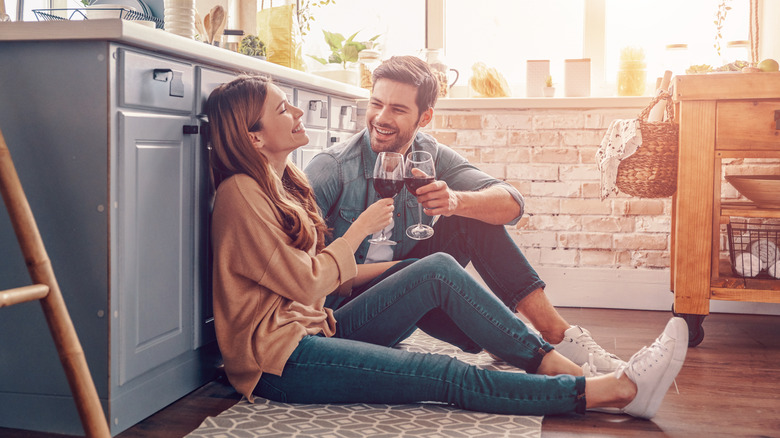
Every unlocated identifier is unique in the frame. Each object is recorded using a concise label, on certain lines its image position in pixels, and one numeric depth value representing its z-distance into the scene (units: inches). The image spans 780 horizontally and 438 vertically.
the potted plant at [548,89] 127.9
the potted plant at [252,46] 95.4
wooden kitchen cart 98.4
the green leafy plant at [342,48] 131.5
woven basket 103.5
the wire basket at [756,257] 105.3
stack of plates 86.2
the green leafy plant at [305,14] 135.0
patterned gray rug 63.1
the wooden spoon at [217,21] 92.6
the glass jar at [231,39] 95.6
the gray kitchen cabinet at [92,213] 59.7
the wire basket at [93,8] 75.6
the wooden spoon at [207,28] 95.1
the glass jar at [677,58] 125.4
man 82.4
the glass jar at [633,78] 125.6
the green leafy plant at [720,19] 119.3
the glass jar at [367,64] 130.3
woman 65.6
